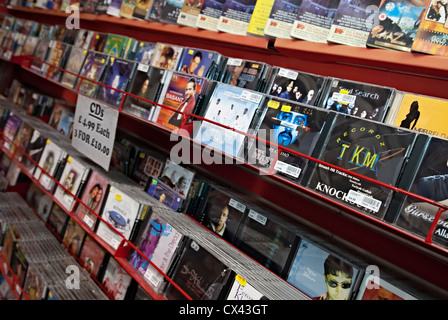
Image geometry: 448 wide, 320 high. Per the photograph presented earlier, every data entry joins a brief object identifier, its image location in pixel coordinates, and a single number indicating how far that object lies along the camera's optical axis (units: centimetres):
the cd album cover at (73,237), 271
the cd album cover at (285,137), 147
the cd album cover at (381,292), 130
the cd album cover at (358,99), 147
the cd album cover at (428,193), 113
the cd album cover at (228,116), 169
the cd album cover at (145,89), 216
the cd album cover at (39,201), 320
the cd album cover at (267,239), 164
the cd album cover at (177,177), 207
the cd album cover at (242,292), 138
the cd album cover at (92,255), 249
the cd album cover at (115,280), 223
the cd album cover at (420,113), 134
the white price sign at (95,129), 229
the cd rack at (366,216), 110
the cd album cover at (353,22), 158
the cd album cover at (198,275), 154
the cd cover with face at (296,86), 167
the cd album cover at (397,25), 145
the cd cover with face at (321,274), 143
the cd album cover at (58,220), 291
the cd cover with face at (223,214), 186
